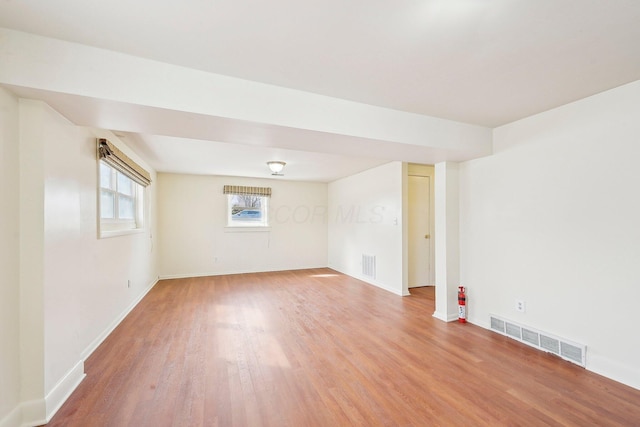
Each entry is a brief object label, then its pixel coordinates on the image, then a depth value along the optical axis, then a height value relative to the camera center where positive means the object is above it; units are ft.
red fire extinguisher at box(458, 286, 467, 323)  10.84 -3.69
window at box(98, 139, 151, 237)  9.27 +1.05
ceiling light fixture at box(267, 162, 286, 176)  14.57 +2.72
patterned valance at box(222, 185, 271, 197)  19.94 +1.90
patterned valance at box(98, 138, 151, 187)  8.77 +2.08
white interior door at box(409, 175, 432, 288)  16.52 -1.03
